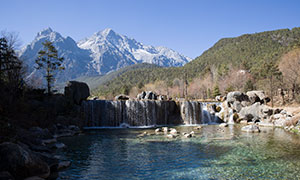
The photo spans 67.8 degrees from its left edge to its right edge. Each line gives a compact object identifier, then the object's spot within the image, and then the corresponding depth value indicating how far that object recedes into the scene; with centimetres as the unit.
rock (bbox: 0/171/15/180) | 772
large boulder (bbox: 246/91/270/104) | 3629
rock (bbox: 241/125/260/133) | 2232
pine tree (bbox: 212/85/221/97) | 5844
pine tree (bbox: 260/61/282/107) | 4147
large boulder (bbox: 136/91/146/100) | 5997
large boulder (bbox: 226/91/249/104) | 3606
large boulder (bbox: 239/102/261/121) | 3172
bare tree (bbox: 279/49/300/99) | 3966
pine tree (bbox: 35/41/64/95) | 3037
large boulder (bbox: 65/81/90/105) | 2767
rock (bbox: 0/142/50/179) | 848
